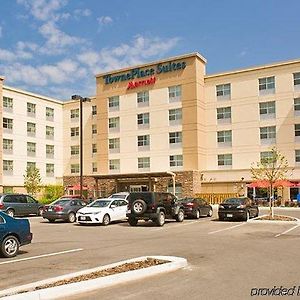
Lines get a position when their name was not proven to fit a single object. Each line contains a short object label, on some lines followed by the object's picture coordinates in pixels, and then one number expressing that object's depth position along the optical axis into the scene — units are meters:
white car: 24.59
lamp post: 37.49
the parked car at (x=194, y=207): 28.73
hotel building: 51.44
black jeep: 23.70
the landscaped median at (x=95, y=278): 7.84
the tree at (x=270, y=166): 28.83
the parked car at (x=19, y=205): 29.86
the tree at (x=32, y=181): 56.91
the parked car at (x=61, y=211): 27.14
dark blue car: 12.47
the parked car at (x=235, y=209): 27.03
